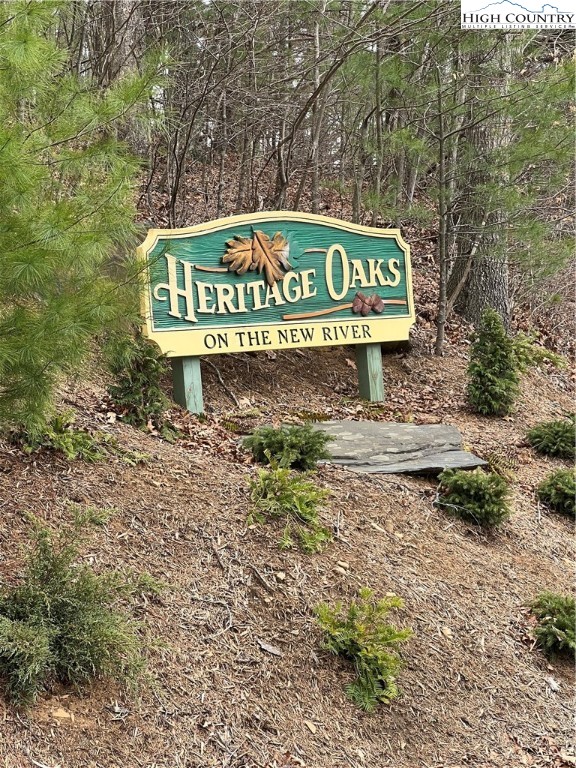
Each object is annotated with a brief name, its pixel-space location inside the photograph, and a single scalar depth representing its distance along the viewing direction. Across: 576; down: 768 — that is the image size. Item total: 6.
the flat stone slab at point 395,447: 5.89
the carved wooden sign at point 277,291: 6.74
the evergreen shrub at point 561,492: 6.39
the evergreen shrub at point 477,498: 5.58
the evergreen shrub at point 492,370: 7.86
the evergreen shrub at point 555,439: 7.23
